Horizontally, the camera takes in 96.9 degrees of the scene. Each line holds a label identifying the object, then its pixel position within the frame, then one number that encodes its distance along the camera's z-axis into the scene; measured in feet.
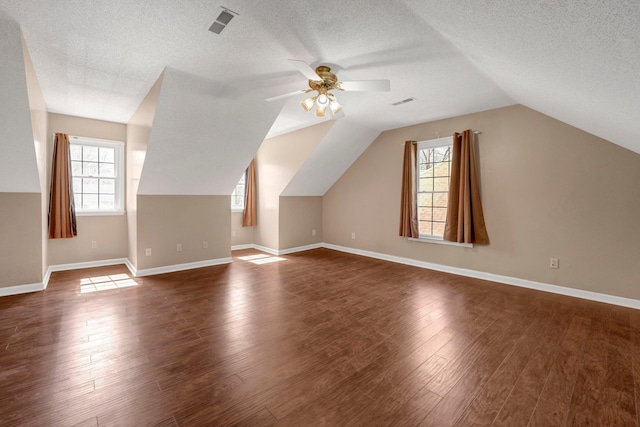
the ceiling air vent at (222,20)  6.84
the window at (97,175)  15.99
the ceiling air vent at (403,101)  12.74
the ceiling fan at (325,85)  8.71
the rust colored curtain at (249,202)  21.80
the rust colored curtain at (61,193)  14.72
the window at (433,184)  16.08
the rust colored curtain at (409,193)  16.84
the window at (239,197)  22.06
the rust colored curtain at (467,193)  14.20
